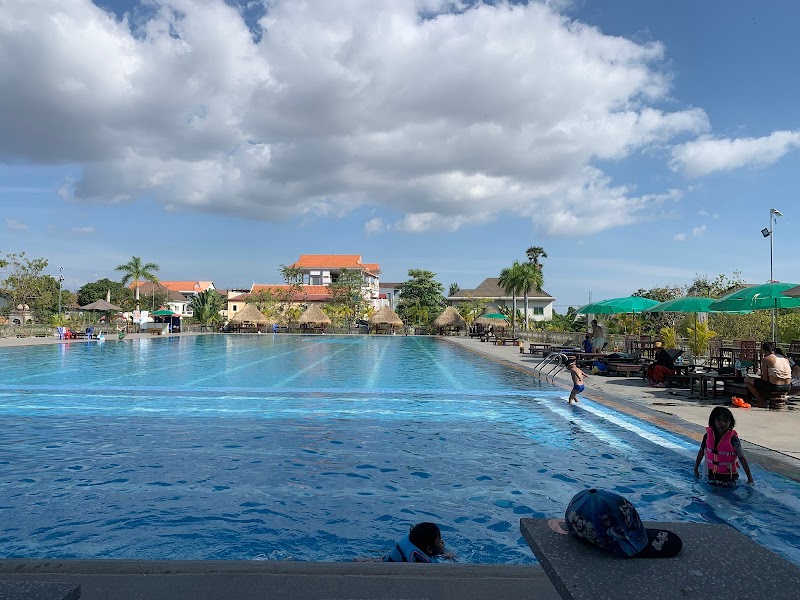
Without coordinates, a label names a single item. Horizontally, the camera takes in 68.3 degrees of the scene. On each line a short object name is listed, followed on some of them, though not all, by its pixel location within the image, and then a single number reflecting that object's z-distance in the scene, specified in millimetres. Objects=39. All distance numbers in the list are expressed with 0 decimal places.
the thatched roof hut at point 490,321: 52172
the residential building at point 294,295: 73250
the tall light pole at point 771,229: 23391
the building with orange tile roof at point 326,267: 88750
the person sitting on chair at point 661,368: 14195
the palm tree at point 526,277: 55938
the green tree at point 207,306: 68125
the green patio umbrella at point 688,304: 15117
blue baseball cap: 2438
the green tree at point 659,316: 33853
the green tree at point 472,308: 61888
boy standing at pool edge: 12008
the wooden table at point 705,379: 11734
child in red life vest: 5977
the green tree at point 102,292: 82562
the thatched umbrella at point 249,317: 59125
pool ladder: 17609
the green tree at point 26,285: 55938
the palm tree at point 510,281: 56438
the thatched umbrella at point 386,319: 57781
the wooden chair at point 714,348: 18923
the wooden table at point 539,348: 22494
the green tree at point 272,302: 64875
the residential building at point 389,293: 101062
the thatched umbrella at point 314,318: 58781
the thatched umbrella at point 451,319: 56312
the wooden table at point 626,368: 16469
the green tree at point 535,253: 75188
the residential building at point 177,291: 101500
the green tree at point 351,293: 67125
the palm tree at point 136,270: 78125
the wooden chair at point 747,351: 16259
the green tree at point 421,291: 77031
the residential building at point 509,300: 70125
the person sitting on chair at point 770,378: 10211
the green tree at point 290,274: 76375
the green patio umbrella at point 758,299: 12172
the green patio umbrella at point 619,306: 17047
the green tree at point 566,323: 48594
